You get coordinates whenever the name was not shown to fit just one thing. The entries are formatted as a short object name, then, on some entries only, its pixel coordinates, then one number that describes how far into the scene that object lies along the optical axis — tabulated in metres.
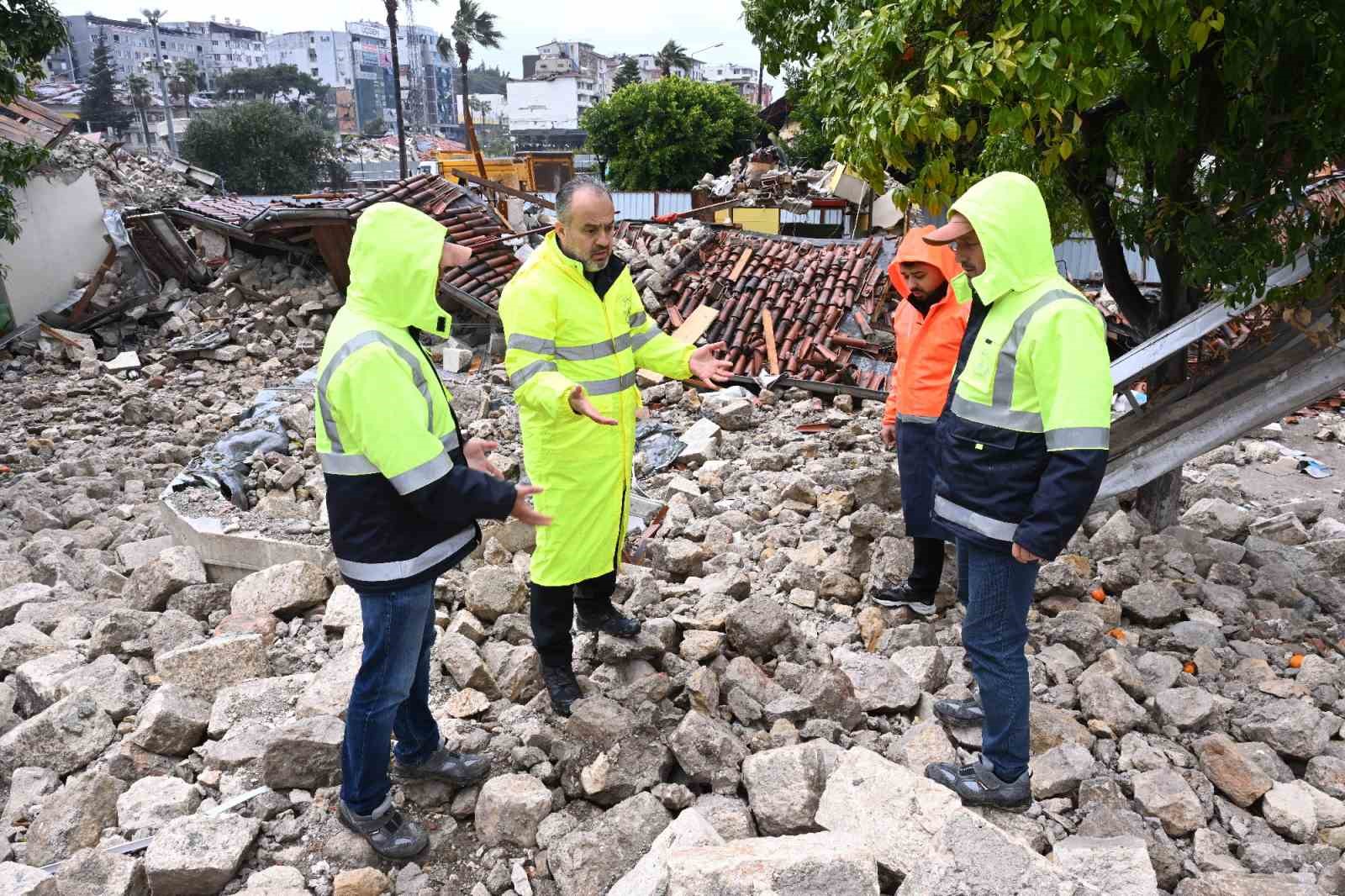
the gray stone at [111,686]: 3.79
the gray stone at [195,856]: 2.68
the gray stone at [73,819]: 3.00
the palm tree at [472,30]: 42.49
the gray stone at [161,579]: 4.95
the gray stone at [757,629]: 3.96
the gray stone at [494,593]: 4.35
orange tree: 3.31
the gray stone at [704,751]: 3.07
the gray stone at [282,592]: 4.56
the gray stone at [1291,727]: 3.35
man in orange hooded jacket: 4.04
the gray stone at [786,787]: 2.78
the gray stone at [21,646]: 4.41
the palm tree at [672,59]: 51.31
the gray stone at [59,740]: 3.52
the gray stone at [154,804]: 3.06
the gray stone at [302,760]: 3.13
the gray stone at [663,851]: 2.38
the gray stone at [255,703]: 3.59
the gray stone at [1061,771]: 3.06
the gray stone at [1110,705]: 3.44
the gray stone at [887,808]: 2.55
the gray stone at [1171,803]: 2.94
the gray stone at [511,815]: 2.93
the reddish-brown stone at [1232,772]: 3.11
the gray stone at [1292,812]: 2.96
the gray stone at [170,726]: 3.45
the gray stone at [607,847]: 2.66
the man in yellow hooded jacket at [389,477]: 2.43
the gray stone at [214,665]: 3.94
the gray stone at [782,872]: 2.24
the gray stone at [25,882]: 2.67
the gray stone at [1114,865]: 2.47
